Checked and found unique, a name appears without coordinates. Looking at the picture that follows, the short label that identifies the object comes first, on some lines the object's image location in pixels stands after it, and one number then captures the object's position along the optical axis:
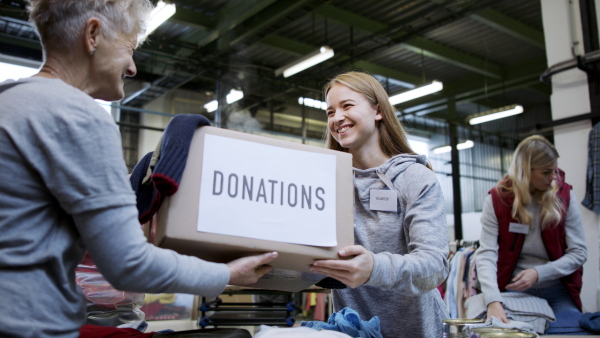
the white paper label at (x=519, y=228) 2.51
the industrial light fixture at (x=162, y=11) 5.91
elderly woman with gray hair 0.70
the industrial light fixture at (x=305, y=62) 7.27
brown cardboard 0.83
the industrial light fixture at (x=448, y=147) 11.19
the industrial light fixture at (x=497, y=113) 9.08
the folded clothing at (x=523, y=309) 2.32
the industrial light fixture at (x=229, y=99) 7.92
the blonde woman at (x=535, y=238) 2.48
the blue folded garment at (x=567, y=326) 2.26
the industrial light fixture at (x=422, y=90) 8.27
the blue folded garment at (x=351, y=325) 1.05
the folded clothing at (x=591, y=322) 2.15
